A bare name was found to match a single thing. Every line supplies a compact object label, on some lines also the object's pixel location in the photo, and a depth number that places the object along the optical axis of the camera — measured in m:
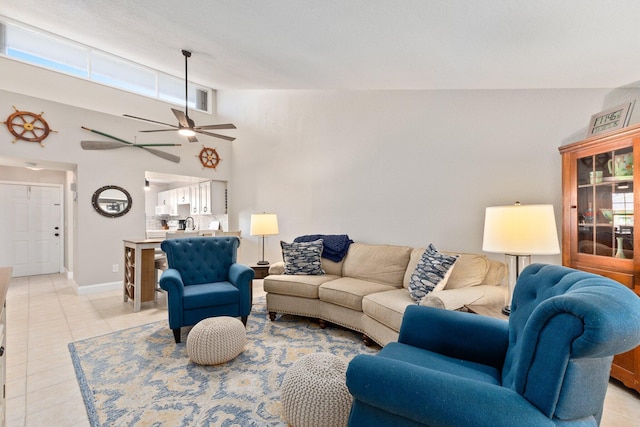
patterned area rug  1.69
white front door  5.52
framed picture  2.03
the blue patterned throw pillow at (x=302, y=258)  3.43
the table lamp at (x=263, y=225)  4.09
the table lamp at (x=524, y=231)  1.85
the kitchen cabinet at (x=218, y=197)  6.03
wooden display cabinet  1.84
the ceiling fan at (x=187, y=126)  3.48
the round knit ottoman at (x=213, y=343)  2.16
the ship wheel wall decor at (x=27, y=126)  3.86
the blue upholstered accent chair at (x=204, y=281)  2.66
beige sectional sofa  2.31
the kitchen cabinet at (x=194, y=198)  6.36
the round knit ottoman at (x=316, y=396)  1.45
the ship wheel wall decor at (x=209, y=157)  5.76
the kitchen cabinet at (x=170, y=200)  7.38
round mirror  4.54
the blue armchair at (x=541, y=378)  0.77
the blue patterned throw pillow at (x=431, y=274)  2.40
